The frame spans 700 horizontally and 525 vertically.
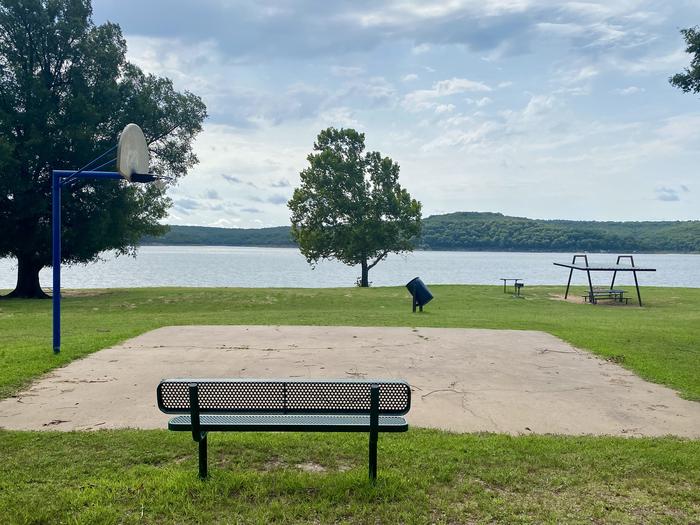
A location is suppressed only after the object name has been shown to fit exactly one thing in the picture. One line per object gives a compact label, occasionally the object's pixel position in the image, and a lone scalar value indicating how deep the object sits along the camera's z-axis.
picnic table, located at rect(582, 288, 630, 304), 22.40
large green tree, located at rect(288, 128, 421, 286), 38.81
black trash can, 16.73
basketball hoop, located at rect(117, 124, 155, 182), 7.59
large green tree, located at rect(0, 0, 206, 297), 23.02
